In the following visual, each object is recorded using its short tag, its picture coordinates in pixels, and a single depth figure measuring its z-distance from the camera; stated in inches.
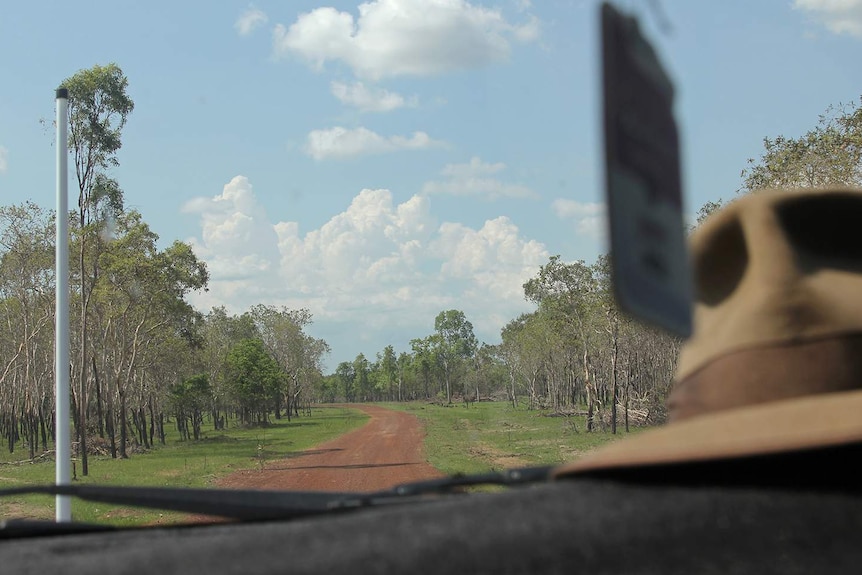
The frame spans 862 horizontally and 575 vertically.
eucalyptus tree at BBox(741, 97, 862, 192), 522.3
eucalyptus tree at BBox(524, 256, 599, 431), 1100.5
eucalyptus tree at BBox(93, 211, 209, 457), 1168.2
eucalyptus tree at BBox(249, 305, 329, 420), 2345.0
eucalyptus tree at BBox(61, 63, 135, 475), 938.1
